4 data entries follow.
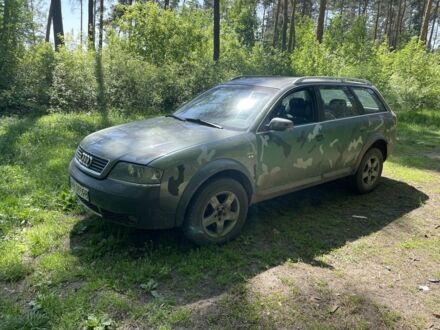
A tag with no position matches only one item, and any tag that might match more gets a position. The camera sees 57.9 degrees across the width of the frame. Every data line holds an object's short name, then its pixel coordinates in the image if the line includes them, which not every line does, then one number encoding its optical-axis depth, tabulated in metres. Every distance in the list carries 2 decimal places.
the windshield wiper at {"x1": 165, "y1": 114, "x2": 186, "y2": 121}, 4.86
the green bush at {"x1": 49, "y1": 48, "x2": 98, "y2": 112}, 10.88
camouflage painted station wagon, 3.62
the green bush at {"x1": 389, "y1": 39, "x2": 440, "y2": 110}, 14.86
